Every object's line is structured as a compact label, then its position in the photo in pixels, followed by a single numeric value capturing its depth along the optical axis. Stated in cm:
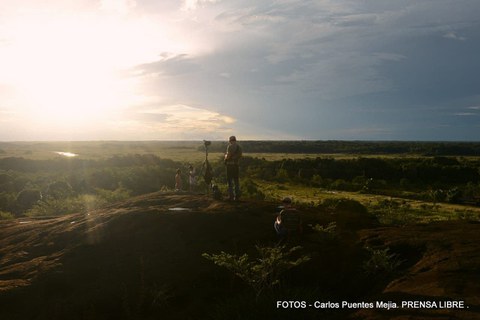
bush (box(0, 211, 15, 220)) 2565
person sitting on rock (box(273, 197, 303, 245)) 1153
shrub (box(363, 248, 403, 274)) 963
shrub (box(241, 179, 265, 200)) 2921
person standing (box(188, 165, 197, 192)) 2167
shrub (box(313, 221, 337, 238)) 1169
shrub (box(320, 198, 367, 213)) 2152
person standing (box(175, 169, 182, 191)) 2202
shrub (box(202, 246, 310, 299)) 895
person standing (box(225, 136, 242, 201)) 1480
